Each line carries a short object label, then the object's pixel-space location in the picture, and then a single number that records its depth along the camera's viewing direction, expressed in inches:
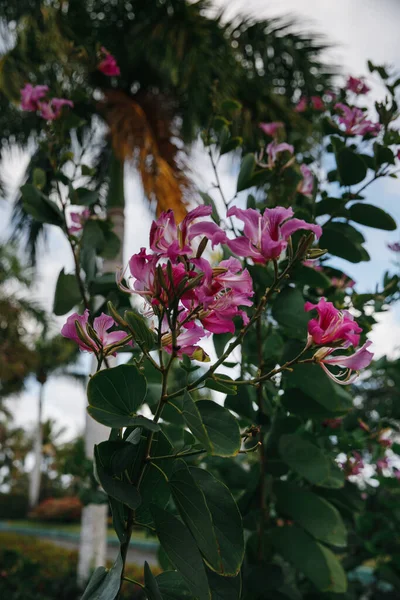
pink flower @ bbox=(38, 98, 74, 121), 52.3
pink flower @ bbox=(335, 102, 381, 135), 46.9
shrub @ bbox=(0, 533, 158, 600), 145.8
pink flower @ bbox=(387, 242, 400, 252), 67.0
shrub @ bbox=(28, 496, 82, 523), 674.2
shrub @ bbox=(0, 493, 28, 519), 775.1
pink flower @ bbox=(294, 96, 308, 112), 65.0
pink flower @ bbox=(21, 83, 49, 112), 55.8
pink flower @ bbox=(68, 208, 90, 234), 49.3
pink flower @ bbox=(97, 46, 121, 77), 64.4
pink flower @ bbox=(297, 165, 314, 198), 47.9
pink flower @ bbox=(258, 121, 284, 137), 53.6
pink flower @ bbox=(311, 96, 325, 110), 59.3
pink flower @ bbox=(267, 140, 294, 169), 44.2
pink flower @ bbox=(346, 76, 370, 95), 53.7
